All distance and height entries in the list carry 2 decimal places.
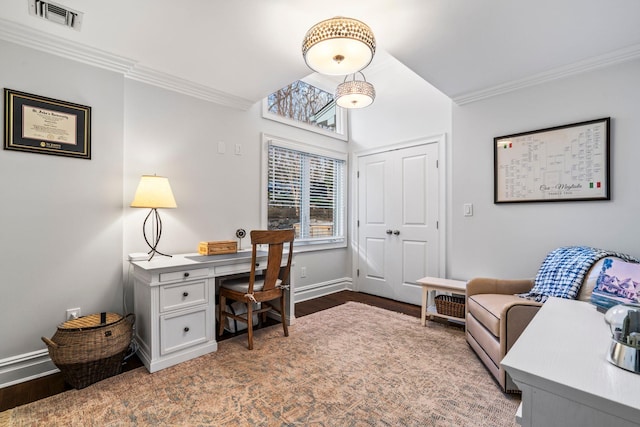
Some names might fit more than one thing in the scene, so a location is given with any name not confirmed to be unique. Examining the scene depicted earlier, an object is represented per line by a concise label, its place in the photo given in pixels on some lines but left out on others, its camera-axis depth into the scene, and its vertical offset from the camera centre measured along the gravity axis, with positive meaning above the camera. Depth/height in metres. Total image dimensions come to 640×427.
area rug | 1.60 -1.10
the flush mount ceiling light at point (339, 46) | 1.62 +0.97
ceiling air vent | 1.79 +1.25
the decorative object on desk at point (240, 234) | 3.12 -0.22
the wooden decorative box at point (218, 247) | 2.72 -0.32
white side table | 2.80 -0.71
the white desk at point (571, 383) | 0.65 -0.40
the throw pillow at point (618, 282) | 1.65 -0.40
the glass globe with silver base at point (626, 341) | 0.77 -0.34
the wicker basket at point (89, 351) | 1.85 -0.88
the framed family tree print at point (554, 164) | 2.32 +0.43
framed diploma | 1.98 +0.62
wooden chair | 2.47 -0.64
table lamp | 2.30 +0.15
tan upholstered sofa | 1.79 -0.67
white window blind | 3.62 +0.29
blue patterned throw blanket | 2.02 -0.40
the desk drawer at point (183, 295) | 2.18 -0.63
